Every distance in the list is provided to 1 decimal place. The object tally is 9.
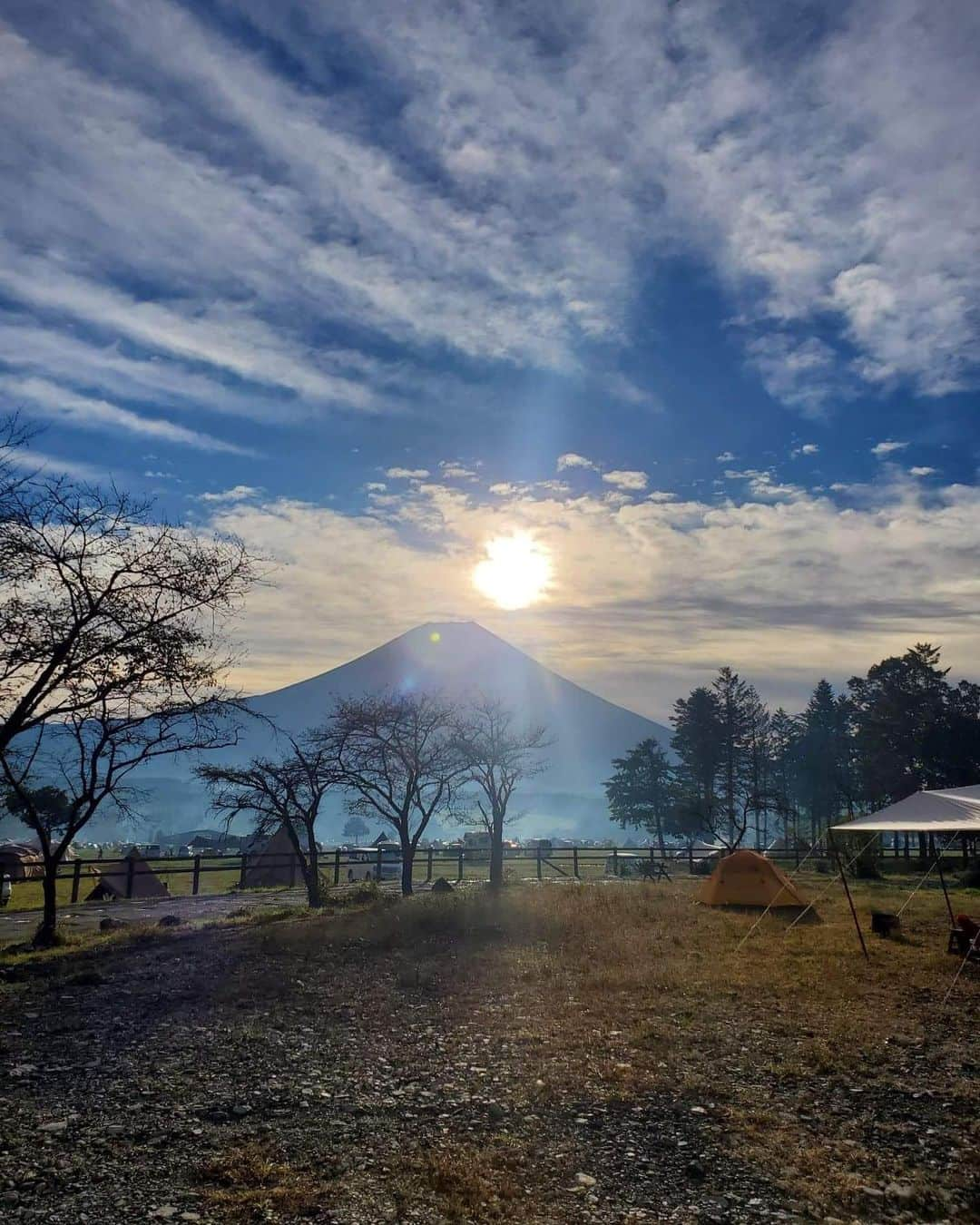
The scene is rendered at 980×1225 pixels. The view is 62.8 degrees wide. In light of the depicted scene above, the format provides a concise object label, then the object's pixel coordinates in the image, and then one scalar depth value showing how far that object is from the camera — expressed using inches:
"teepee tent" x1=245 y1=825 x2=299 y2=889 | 1407.5
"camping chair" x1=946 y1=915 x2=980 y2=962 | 524.4
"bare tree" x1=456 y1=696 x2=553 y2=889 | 1090.1
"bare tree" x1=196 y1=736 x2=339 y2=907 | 877.8
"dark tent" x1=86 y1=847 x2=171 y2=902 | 1242.0
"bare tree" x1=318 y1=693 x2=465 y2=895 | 941.2
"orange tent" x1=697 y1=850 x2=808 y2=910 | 789.2
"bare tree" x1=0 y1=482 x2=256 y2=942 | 453.4
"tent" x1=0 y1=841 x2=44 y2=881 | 1407.0
